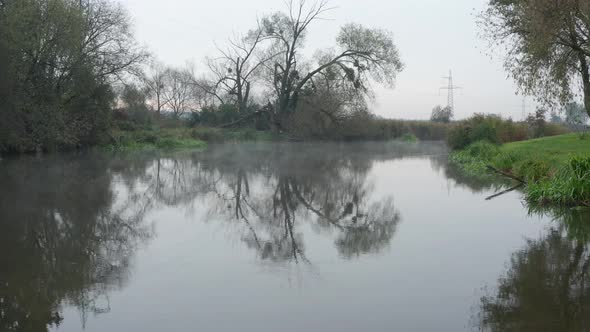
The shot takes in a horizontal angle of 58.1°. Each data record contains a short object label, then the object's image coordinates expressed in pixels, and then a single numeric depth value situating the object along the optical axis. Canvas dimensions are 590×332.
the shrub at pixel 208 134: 51.22
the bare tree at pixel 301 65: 49.03
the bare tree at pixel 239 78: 55.81
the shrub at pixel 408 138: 62.94
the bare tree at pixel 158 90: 72.45
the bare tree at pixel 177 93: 75.32
